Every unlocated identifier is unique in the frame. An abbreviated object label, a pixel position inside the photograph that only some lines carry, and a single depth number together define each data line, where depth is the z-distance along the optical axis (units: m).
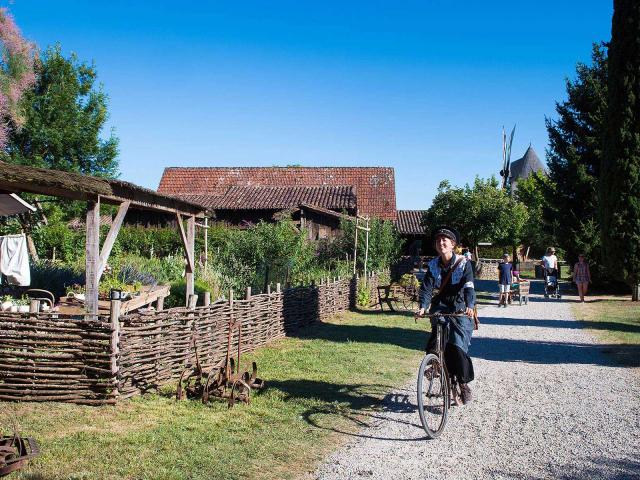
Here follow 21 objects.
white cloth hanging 11.14
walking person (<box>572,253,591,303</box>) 20.52
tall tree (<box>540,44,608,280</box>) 24.75
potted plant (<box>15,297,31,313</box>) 10.99
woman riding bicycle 6.14
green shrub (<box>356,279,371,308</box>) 18.52
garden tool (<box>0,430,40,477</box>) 4.01
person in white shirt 21.91
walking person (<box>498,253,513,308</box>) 18.84
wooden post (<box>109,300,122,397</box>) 6.58
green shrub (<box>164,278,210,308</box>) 13.89
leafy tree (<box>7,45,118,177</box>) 27.11
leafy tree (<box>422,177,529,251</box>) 33.53
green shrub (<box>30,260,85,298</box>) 14.30
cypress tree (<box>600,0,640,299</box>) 12.05
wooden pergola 7.95
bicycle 5.73
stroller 22.44
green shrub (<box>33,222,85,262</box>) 22.05
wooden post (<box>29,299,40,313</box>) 6.93
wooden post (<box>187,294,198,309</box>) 8.30
